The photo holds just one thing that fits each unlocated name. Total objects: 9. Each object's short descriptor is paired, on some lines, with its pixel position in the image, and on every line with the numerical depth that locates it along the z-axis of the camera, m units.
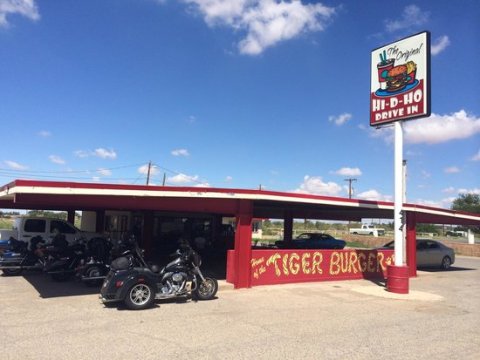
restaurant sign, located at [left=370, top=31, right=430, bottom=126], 14.68
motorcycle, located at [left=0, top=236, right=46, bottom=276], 14.43
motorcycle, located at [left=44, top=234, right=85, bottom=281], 13.35
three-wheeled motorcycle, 9.73
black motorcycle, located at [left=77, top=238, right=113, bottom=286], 12.73
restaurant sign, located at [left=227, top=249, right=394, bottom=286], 14.34
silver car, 22.88
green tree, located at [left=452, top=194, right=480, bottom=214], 89.86
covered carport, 10.48
